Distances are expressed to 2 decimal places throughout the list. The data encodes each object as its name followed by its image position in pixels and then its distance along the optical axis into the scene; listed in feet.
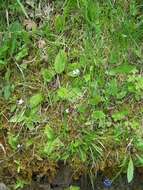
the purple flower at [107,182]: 9.16
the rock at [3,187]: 8.91
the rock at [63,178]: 9.02
